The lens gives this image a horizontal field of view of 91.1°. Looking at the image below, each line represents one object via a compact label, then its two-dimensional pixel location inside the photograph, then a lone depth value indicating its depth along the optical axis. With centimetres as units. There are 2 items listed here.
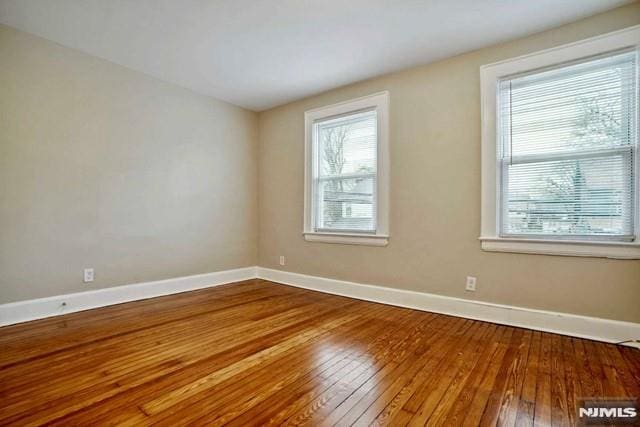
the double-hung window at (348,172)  353
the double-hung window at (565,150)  235
